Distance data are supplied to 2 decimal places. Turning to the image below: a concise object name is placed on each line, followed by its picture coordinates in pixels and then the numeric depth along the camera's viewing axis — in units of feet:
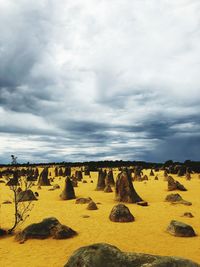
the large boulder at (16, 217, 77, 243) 25.11
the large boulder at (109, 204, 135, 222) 31.00
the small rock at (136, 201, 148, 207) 41.09
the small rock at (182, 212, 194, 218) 33.69
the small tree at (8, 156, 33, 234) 27.10
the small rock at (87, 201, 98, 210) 37.68
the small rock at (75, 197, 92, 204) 42.69
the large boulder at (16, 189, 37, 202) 45.49
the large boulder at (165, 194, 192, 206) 41.48
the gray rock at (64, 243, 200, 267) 14.13
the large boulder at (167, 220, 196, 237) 25.81
